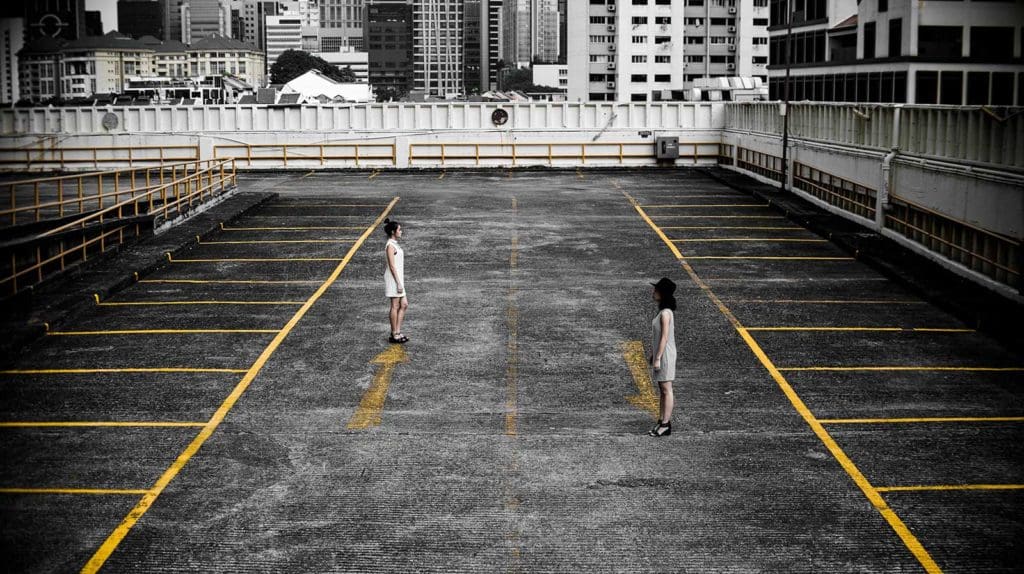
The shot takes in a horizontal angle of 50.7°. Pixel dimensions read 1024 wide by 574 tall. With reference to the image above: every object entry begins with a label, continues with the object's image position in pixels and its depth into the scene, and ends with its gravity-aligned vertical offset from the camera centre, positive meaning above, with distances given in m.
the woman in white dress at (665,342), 12.09 -2.18
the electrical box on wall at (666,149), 50.06 -0.12
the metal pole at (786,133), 35.34 +0.40
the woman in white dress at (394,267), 16.20 -1.78
